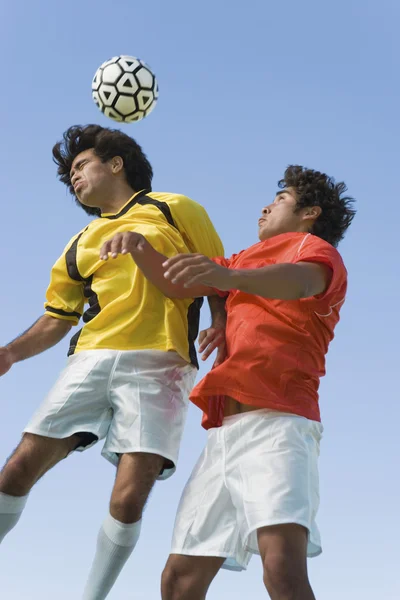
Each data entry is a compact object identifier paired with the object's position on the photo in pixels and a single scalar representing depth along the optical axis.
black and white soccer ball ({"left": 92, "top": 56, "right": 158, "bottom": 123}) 6.62
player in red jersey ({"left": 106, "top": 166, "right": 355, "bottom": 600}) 4.11
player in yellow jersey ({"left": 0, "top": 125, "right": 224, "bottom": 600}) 5.14
